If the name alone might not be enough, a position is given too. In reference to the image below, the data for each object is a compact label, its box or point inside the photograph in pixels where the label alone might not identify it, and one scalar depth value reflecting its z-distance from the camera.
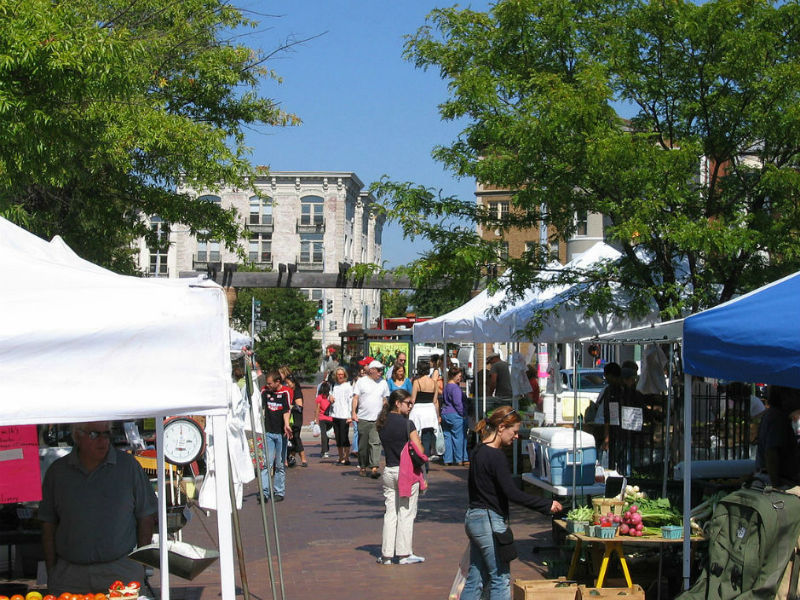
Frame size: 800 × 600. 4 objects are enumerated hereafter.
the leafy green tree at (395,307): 95.19
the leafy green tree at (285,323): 71.88
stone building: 94.88
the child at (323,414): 20.88
